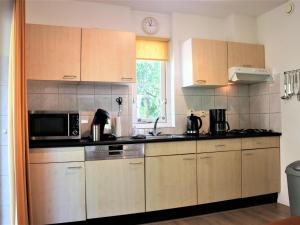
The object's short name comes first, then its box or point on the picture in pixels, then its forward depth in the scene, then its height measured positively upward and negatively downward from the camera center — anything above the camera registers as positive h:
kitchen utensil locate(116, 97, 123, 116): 3.14 +0.15
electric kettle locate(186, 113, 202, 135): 3.17 -0.15
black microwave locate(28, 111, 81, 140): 2.53 -0.11
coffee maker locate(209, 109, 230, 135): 3.30 -0.12
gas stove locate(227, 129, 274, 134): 3.25 -0.24
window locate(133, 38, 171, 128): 3.40 +0.42
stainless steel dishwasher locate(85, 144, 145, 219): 2.49 -0.66
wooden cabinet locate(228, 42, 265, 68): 3.35 +0.77
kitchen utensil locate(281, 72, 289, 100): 3.15 +0.32
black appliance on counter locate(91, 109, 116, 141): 2.63 -0.12
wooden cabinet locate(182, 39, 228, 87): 3.17 +0.64
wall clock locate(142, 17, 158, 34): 3.31 +1.15
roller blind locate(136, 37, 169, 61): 3.38 +0.88
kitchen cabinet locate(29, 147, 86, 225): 2.36 -0.67
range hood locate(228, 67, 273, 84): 3.23 +0.50
